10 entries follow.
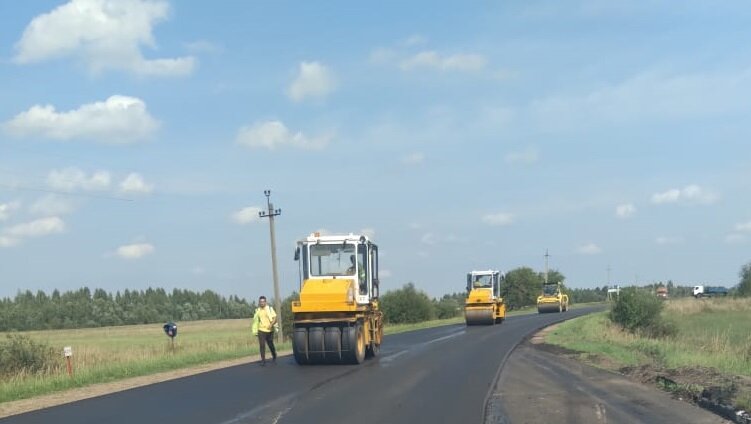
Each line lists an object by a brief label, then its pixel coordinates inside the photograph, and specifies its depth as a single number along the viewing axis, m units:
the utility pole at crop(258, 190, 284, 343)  45.69
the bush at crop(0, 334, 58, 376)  25.05
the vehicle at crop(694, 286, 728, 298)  106.94
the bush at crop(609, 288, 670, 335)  40.38
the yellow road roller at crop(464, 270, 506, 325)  46.03
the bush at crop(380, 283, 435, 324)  65.75
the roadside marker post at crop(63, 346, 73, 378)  21.09
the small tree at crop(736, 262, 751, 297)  94.56
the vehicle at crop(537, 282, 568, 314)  67.25
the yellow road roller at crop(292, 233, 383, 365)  22.09
